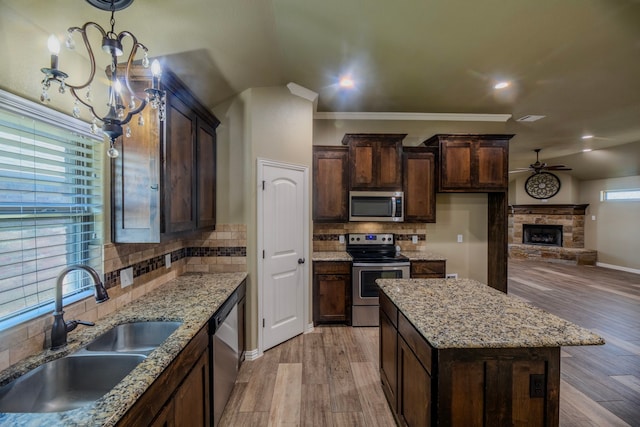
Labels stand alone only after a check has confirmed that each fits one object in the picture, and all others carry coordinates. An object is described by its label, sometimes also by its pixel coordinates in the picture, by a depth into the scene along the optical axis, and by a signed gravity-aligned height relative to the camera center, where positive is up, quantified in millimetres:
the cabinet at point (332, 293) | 3605 -1075
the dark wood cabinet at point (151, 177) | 1856 +240
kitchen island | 1324 -783
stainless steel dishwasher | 1857 -1081
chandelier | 1207 +576
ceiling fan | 6269 +1029
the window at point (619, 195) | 6918 +461
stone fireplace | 8500 -723
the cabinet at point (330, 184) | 3795 +384
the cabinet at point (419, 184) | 3881 +393
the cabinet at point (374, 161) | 3770 +702
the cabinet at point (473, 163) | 3812 +681
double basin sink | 1139 -771
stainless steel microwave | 3811 +92
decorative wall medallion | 8445 +839
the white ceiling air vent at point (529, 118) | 4188 +1468
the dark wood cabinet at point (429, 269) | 3695 -774
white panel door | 2963 -468
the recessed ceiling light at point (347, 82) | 2984 +1457
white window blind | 1246 +28
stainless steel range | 3598 -886
